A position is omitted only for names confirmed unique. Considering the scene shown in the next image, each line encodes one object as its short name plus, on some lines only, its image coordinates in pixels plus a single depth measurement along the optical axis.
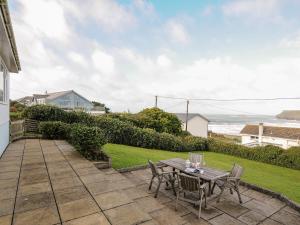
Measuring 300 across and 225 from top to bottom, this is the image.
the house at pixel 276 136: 26.88
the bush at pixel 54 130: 10.03
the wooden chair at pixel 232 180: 5.02
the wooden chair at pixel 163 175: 5.08
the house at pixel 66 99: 40.02
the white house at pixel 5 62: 4.35
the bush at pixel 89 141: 6.48
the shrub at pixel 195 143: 16.98
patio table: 4.70
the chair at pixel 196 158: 5.78
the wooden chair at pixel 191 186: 4.26
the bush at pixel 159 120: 20.73
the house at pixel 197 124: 36.00
